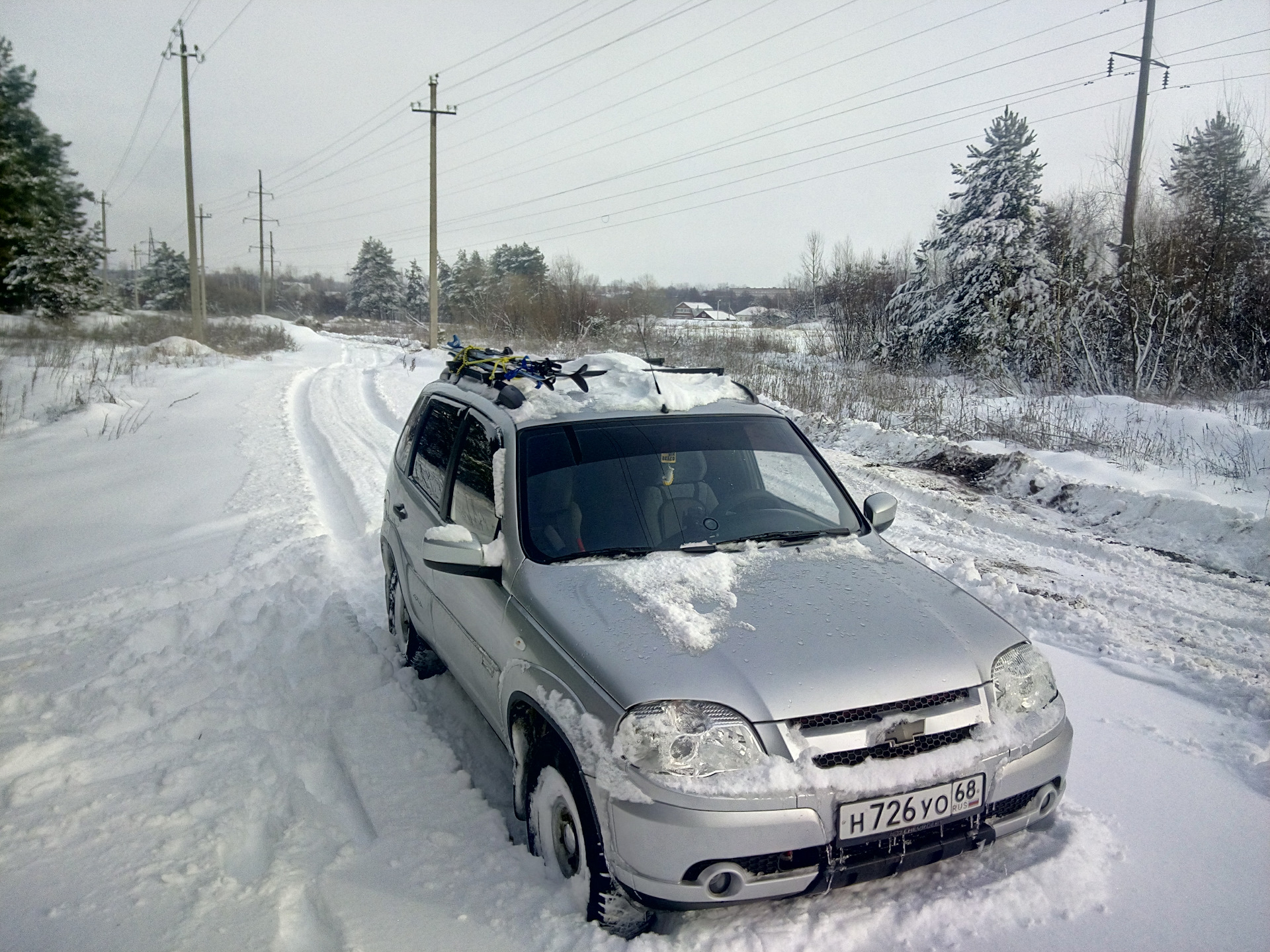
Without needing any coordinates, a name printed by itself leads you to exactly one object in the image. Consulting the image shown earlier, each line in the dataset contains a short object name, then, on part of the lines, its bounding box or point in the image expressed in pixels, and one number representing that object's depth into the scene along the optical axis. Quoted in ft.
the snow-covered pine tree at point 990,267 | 76.18
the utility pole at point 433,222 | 98.73
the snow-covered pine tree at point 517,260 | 222.77
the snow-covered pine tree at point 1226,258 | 52.13
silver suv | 7.49
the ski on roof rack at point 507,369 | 13.29
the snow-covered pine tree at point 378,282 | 298.15
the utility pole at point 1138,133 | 62.34
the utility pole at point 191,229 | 99.40
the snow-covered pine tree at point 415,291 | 288.71
